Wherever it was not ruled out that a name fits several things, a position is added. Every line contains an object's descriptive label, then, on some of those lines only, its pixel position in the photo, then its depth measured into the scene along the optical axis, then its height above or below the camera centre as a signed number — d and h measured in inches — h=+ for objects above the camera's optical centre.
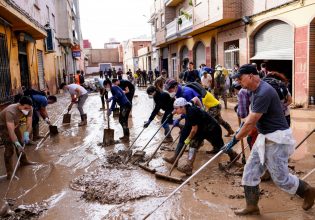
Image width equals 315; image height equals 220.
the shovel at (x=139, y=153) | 240.3 -59.5
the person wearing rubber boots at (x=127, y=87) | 373.3 -17.9
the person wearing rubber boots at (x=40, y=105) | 306.3 -29.1
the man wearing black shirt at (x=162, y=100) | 269.7 -25.4
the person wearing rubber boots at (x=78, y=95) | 398.1 -26.6
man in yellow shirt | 270.1 -30.0
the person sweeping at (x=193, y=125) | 197.6 -34.4
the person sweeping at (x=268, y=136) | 133.0 -28.2
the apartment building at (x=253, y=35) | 426.6 +55.3
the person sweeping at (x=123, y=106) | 317.1 -33.0
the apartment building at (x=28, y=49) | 394.9 +42.2
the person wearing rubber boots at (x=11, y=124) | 205.8 -31.5
